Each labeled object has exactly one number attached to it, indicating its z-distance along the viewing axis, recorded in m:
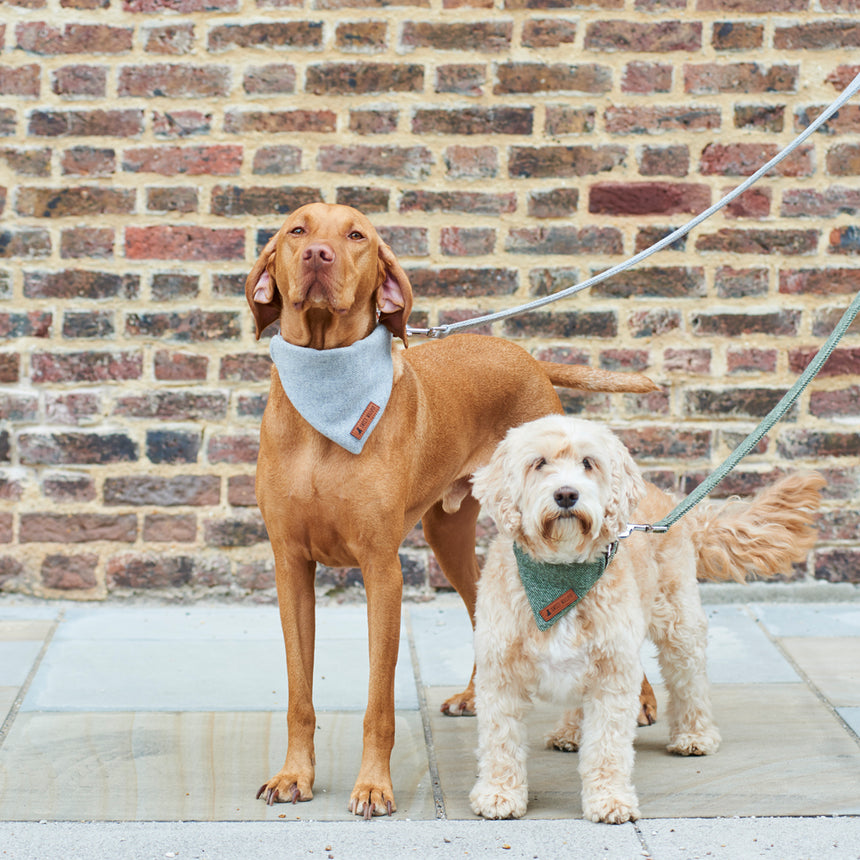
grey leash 4.06
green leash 3.42
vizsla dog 3.28
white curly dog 3.15
